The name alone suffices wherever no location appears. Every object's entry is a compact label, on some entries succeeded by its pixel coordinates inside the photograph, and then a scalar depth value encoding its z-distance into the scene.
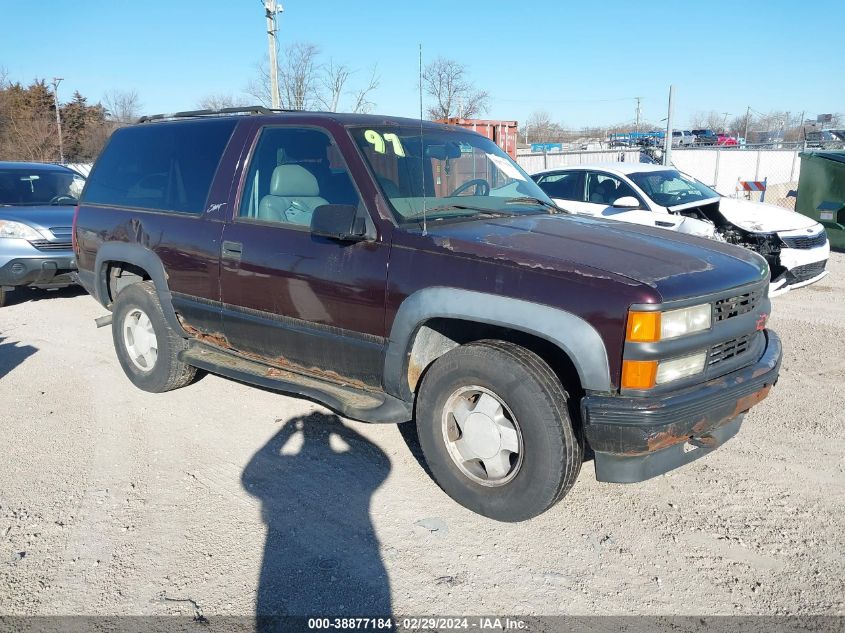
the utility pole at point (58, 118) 36.64
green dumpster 11.59
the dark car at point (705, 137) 38.34
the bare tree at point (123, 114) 45.47
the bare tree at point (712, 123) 62.53
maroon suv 3.00
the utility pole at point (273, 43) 16.00
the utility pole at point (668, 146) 14.01
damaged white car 7.98
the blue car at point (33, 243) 7.91
